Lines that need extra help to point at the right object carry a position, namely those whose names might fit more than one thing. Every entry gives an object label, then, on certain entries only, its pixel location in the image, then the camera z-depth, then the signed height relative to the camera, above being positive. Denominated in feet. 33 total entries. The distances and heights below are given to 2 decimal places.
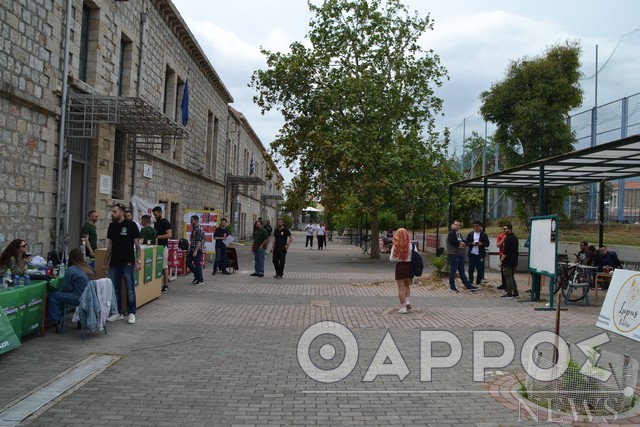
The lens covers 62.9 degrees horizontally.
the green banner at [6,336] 18.78 -4.58
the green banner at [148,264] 32.14 -2.97
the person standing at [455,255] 43.39 -2.10
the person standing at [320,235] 110.73 -2.27
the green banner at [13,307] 20.01 -3.79
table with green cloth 20.43 -3.93
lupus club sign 19.85 -2.73
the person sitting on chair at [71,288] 24.00 -3.47
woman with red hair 31.50 -1.99
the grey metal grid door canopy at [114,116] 37.86 +8.06
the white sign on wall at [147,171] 55.96 +4.95
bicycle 38.47 -3.11
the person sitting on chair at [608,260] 42.88 -1.85
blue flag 69.92 +15.22
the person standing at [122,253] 27.40 -1.96
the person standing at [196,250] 42.60 -2.56
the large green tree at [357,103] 73.00 +18.05
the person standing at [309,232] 117.29 -1.84
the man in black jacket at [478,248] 44.39 -1.48
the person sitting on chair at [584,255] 43.45 -1.68
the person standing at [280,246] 50.47 -2.33
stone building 31.89 +7.97
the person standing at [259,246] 49.88 -2.34
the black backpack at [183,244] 50.65 -2.52
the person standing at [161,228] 41.06 -0.84
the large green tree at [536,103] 72.74 +18.77
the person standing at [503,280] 42.14 -3.94
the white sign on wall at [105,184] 44.94 +2.67
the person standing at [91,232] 36.22 -1.25
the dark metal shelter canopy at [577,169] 33.00 +5.35
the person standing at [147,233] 38.01 -1.20
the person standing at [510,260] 39.52 -2.09
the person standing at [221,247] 52.08 -2.79
